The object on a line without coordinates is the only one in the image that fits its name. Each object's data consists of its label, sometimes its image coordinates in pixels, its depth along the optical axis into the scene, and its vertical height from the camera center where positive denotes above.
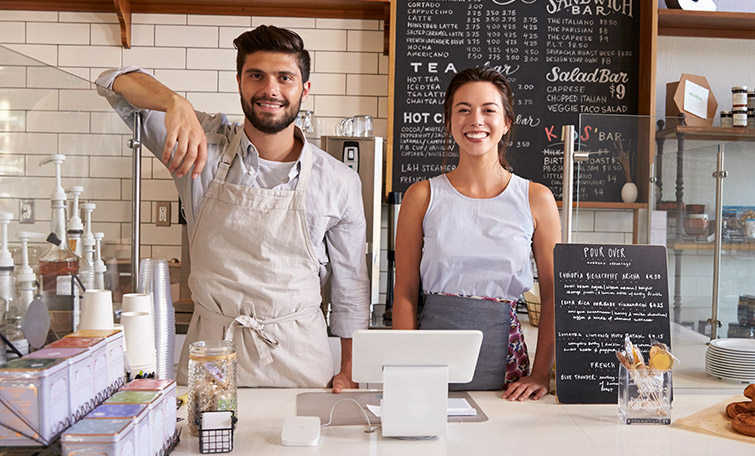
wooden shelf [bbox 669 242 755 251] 1.72 -0.06
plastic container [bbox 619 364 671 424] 1.40 -0.37
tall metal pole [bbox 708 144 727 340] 1.73 -0.03
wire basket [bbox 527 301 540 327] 2.86 -0.40
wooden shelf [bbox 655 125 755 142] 1.72 +0.23
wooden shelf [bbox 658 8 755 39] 3.34 +1.02
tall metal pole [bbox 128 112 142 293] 1.81 +0.03
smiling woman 1.70 -0.07
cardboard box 3.32 +0.63
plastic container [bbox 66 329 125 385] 1.18 -0.25
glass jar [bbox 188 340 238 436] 1.25 -0.31
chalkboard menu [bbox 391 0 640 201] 3.41 +0.79
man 1.76 -0.01
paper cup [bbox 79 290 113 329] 1.27 -0.19
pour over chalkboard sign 1.56 -0.22
